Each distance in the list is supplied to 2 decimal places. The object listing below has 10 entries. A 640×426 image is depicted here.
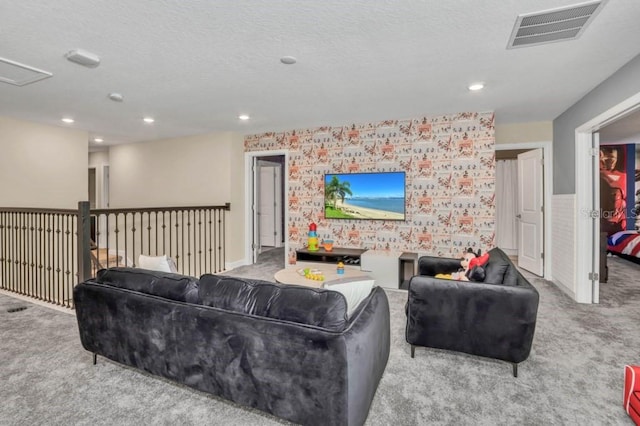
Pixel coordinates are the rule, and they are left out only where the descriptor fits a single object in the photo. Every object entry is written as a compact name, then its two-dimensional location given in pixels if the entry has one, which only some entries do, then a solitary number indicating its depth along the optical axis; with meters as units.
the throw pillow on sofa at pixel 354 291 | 1.89
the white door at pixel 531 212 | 4.95
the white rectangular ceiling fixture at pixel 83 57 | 2.55
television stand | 4.73
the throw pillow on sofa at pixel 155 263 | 2.56
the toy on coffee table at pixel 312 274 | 3.41
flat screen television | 4.81
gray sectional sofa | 1.49
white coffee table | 3.31
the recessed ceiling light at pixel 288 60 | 2.68
